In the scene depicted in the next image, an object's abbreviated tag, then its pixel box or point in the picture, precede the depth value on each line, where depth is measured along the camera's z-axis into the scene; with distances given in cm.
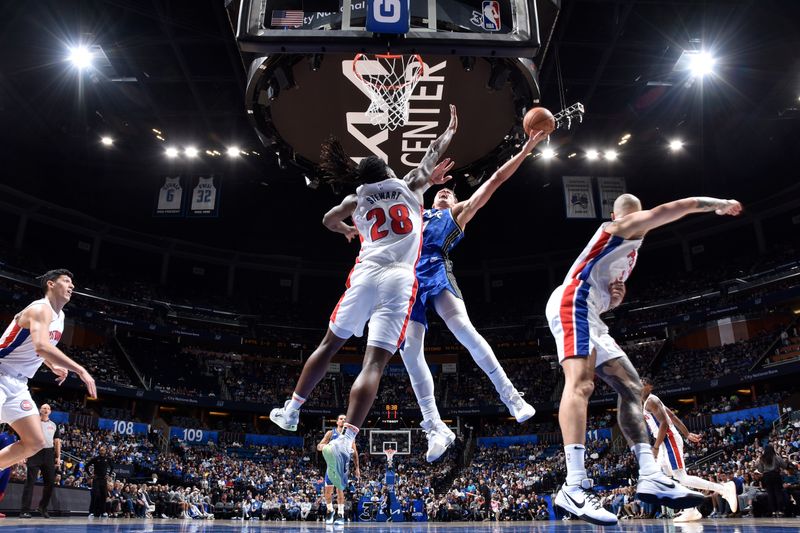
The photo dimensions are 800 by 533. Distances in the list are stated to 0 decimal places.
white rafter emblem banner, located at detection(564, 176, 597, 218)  2236
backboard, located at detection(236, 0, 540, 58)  586
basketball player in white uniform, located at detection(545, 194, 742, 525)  360
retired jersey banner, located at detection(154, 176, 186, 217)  2295
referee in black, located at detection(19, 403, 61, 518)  981
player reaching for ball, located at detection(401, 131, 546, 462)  509
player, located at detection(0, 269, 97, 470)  482
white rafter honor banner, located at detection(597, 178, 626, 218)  2236
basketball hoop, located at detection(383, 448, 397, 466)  2775
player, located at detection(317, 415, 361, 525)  1168
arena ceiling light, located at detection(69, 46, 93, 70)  1716
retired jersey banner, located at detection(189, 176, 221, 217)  2270
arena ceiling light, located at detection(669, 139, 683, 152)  2214
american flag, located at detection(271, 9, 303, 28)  604
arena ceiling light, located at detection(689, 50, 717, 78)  1725
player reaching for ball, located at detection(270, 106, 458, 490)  376
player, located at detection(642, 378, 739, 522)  727
